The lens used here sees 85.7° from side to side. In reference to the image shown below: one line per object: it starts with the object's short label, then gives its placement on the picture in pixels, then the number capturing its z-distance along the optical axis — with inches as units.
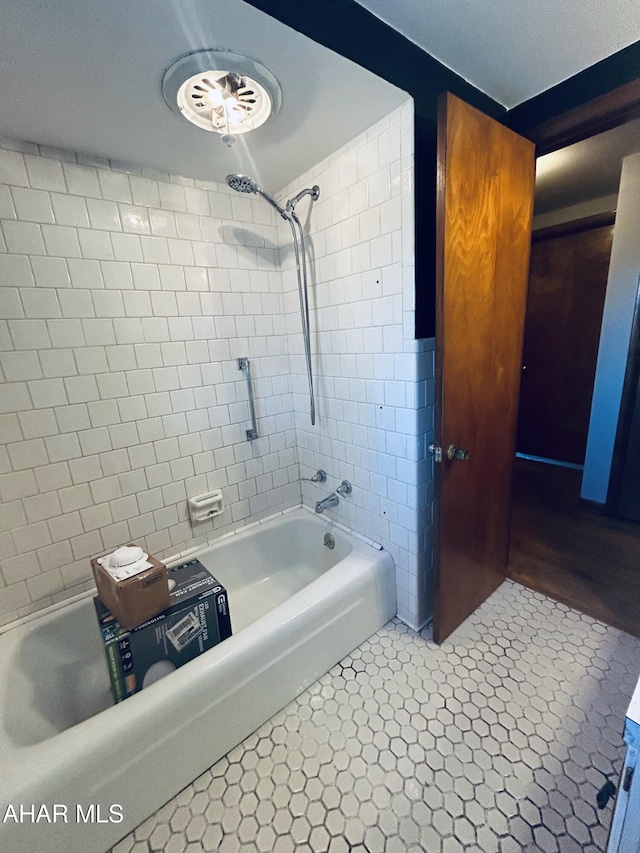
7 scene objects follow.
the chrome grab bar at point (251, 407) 73.0
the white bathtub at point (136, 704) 36.2
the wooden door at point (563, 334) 119.8
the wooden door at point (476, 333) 46.6
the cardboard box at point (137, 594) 46.3
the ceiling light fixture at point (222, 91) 39.0
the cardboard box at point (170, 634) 46.5
